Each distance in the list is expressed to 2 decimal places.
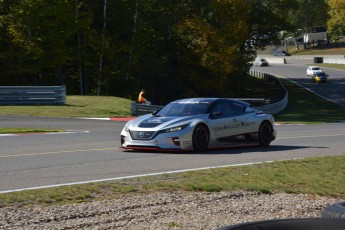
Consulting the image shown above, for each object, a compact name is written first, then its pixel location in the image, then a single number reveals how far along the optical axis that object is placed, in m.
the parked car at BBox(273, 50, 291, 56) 146.14
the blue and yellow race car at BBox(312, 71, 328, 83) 81.19
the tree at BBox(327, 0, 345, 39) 118.62
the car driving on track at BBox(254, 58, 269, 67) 119.44
